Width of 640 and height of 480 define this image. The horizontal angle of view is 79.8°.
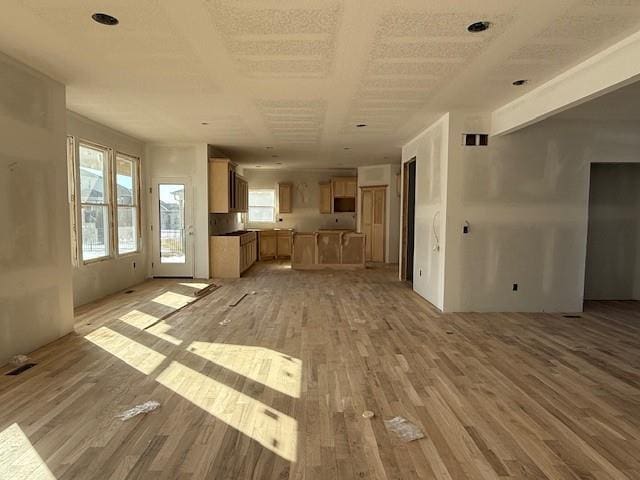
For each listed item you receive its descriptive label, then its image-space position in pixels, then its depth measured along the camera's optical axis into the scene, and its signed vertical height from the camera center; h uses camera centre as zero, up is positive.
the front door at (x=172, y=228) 7.69 -0.32
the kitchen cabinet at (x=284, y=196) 11.87 +0.54
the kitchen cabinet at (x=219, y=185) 7.79 +0.57
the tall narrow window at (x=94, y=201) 5.61 +0.17
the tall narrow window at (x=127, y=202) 6.66 +0.18
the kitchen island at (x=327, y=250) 9.12 -0.87
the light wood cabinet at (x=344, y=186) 11.69 +0.85
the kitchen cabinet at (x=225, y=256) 7.82 -0.88
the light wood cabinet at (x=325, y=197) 11.86 +0.52
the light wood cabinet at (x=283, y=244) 11.38 -0.91
